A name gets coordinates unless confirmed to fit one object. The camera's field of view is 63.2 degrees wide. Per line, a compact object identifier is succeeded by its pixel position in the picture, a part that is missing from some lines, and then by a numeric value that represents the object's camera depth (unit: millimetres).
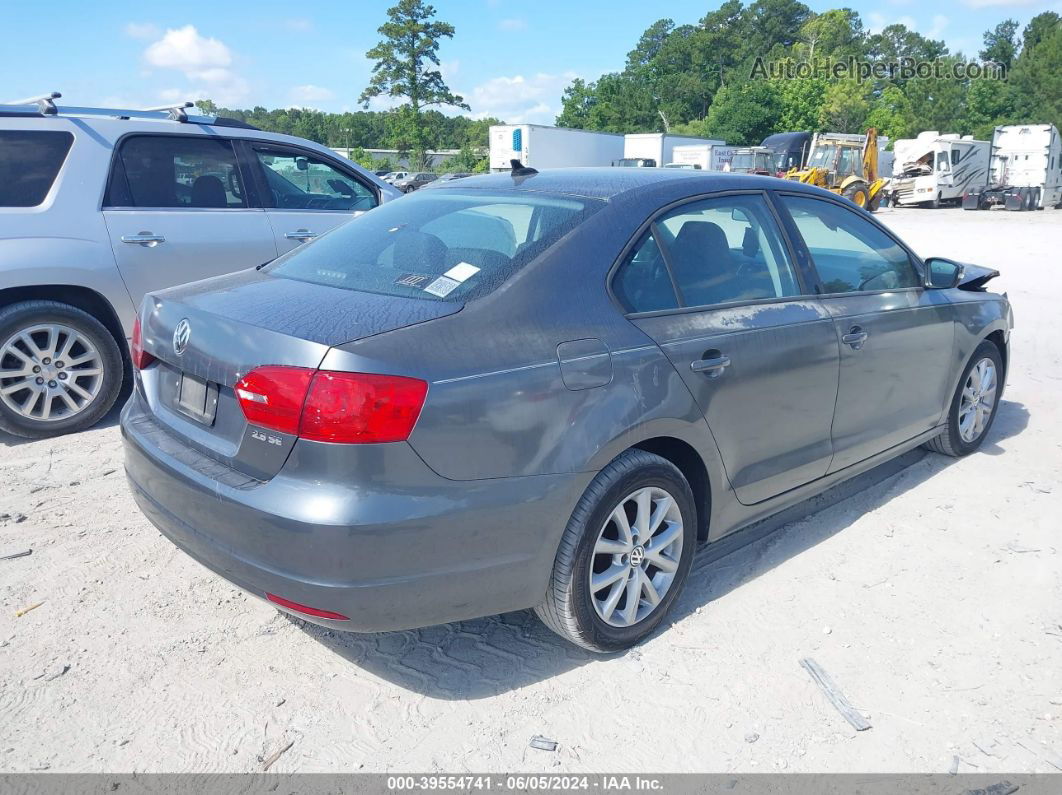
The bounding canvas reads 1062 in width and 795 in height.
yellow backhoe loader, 32031
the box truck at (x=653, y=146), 44750
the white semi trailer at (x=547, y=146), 39647
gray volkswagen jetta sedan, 2504
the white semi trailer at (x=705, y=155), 41594
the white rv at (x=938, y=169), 37594
